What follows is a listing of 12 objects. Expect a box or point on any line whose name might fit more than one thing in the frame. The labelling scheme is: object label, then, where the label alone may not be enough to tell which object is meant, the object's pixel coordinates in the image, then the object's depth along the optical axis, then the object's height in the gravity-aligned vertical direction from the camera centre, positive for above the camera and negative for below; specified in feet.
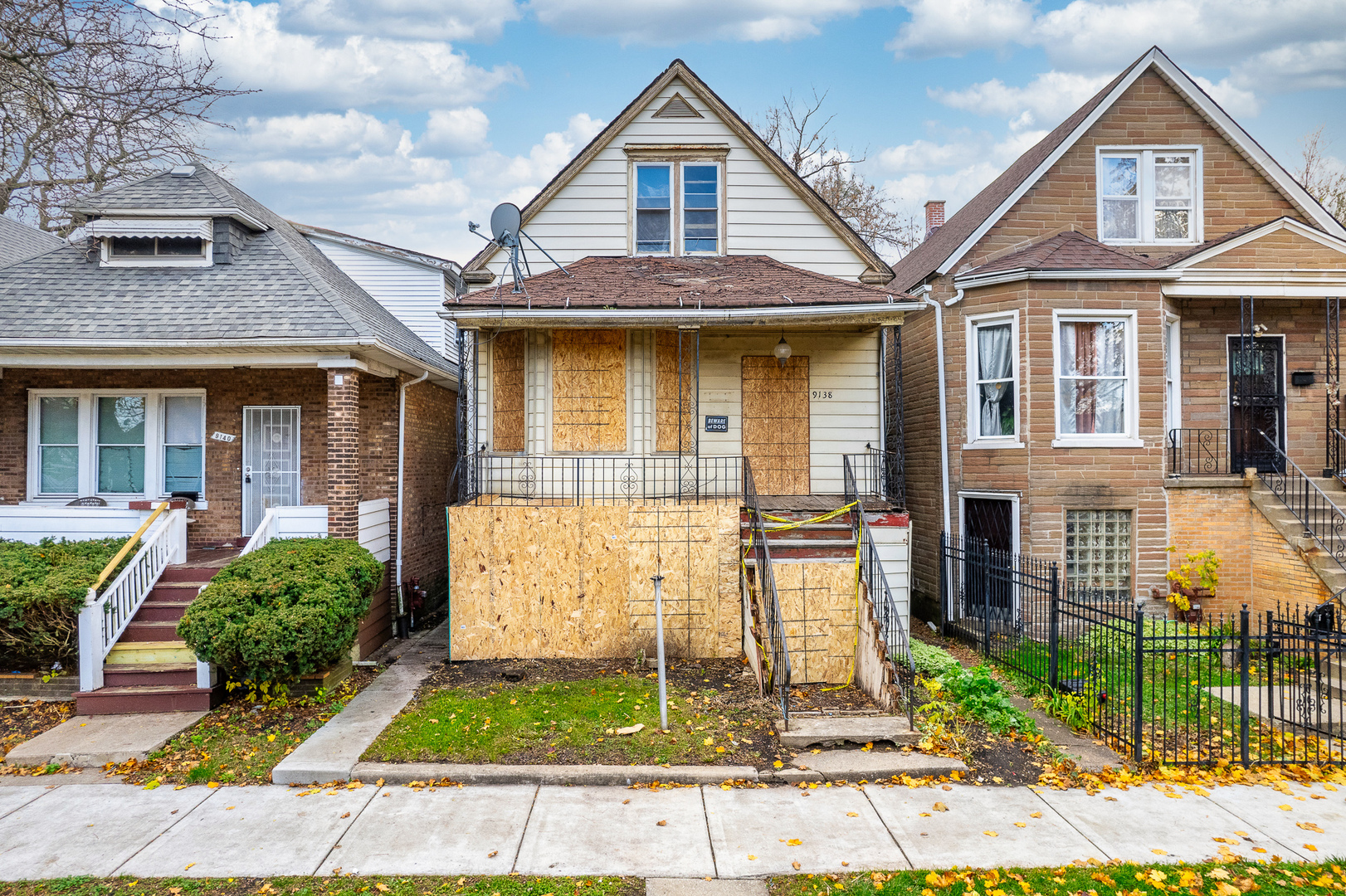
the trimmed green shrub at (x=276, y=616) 24.58 -5.29
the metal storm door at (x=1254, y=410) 41.47 +2.82
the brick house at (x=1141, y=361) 37.17 +5.31
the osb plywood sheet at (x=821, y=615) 29.68 -6.23
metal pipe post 23.45 -7.42
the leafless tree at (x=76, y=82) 25.53 +13.88
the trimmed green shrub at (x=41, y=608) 26.48 -5.28
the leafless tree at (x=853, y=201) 84.79 +30.35
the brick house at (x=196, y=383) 34.32 +3.93
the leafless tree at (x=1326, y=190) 80.07 +29.60
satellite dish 35.91 +11.64
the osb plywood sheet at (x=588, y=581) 31.60 -5.13
